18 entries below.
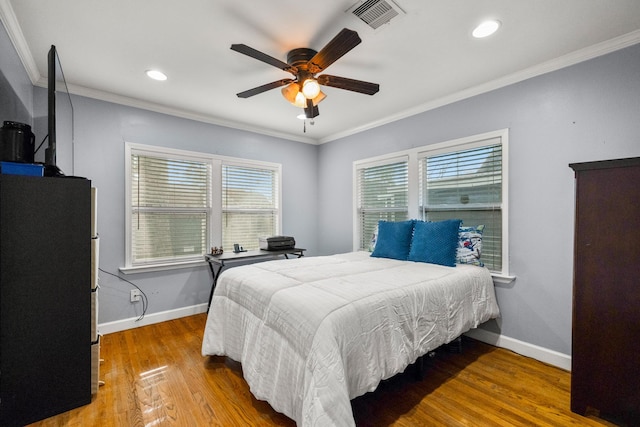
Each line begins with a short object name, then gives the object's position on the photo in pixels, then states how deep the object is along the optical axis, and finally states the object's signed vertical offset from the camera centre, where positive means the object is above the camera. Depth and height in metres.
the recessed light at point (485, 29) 1.89 +1.24
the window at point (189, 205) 3.21 +0.08
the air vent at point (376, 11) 1.68 +1.22
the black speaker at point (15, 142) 1.58 +0.39
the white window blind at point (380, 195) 3.60 +0.22
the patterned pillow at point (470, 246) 2.71 -0.33
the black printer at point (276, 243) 3.75 -0.42
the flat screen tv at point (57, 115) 1.64 +0.79
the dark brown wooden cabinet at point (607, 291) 1.60 -0.46
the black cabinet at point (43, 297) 1.43 -0.46
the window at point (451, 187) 2.74 +0.28
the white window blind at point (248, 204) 3.88 +0.10
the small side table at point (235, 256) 3.32 -0.54
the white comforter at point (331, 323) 1.41 -0.70
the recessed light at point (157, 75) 2.55 +1.23
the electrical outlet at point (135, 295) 3.14 -0.93
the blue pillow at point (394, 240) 3.00 -0.31
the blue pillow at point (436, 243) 2.65 -0.30
